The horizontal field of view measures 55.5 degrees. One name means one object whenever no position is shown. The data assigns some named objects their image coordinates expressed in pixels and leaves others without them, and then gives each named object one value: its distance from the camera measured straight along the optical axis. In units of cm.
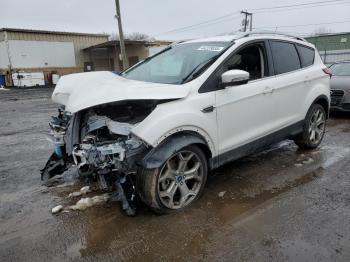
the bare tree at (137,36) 7894
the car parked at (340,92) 837
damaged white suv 337
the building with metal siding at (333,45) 3719
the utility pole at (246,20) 4325
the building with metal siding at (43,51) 3234
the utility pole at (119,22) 2330
